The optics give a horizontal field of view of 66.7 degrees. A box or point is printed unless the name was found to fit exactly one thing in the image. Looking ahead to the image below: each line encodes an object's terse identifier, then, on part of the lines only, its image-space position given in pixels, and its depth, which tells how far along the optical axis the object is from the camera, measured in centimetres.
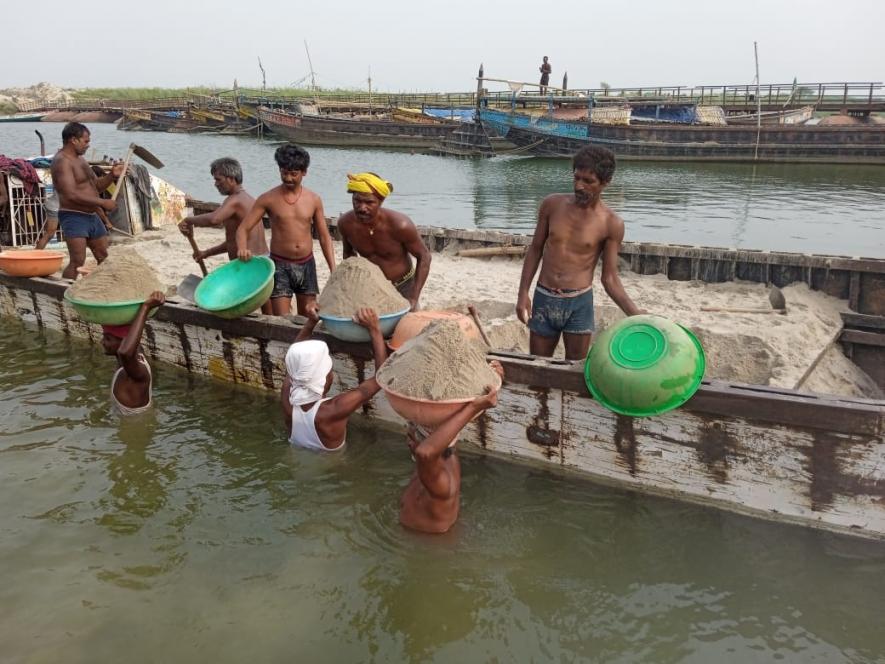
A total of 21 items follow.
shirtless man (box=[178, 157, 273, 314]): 568
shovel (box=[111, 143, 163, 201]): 881
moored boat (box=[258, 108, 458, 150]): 3634
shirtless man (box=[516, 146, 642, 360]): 410
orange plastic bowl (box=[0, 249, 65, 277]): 677
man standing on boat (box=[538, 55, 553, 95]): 3325
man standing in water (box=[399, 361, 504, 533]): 302
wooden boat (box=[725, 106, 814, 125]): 3122
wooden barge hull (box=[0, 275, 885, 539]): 332
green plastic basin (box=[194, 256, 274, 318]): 515
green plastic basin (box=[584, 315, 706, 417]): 345
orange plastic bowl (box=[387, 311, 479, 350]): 404
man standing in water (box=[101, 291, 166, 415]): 457
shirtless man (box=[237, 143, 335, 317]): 520
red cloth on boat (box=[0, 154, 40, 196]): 930
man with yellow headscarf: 457
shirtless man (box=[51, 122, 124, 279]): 683
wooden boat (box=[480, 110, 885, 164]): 2672
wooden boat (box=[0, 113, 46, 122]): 5675
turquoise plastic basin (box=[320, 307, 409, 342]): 417
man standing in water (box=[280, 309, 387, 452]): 389
